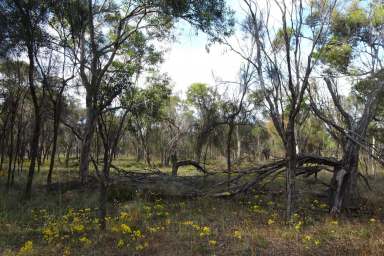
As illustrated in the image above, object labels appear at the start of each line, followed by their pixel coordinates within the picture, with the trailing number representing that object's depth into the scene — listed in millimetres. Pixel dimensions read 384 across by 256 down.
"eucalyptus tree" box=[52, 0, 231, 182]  11070
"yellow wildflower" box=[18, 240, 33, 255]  5230
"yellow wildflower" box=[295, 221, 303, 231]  6758
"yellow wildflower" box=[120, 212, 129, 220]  7550
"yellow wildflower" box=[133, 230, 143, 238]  6020
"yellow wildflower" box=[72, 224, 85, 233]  6241
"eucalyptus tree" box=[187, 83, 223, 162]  17559
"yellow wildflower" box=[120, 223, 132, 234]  6185
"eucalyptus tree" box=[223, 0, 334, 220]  7145
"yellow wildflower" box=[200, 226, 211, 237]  6203
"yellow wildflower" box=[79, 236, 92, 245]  5719
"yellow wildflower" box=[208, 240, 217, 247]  5691
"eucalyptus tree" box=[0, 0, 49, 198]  10039
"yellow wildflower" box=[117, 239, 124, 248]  5603
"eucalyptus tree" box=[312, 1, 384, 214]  8922
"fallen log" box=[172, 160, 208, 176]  12349
